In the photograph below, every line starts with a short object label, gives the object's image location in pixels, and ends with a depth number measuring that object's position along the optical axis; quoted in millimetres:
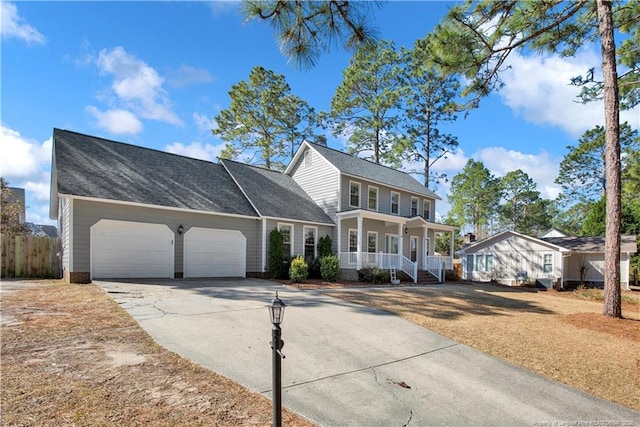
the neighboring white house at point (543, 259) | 21500
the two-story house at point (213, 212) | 12117
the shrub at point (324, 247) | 17531
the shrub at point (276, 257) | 15609
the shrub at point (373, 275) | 16453
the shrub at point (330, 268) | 15945
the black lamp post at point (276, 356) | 3174
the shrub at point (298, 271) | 14828
